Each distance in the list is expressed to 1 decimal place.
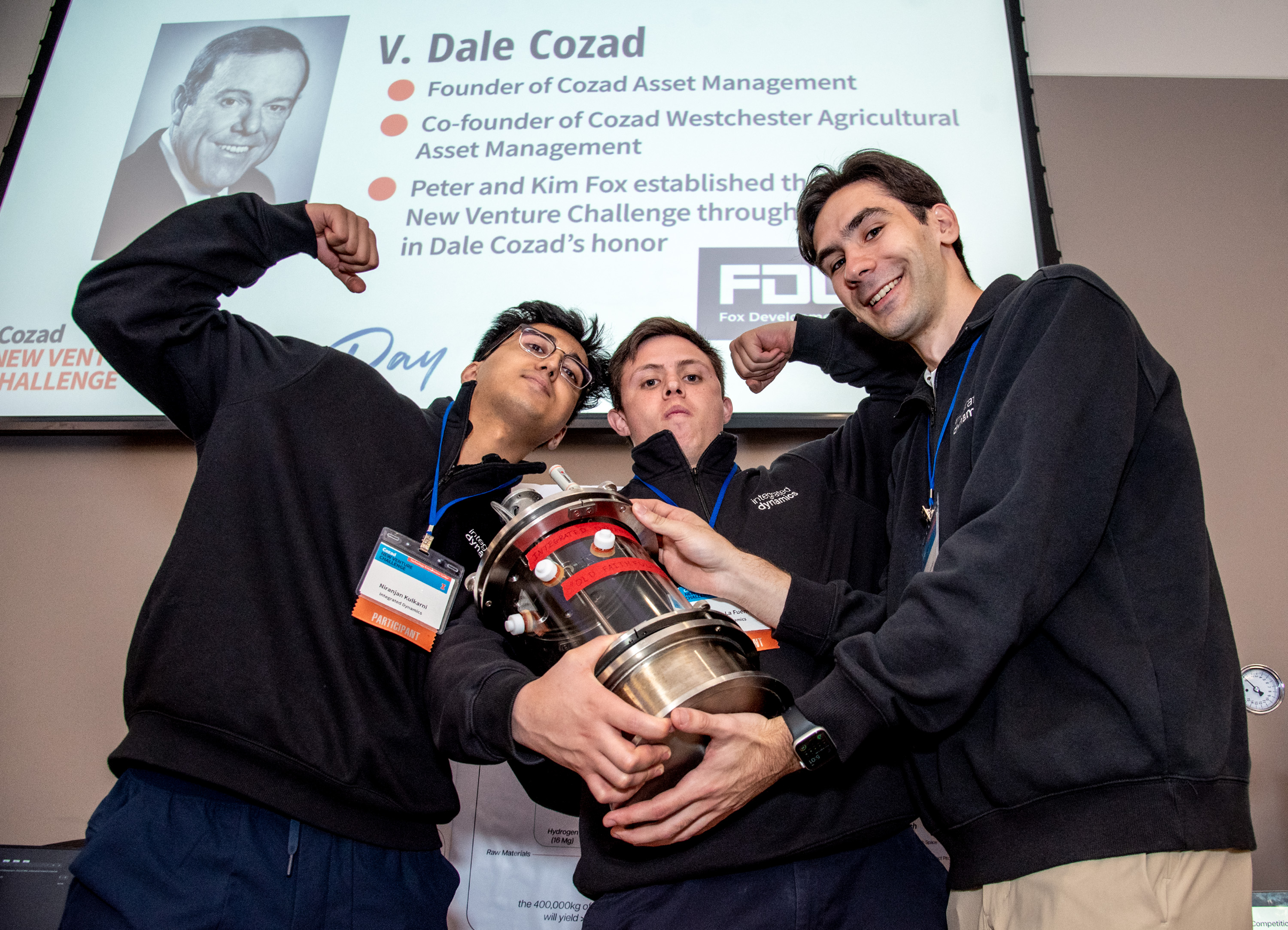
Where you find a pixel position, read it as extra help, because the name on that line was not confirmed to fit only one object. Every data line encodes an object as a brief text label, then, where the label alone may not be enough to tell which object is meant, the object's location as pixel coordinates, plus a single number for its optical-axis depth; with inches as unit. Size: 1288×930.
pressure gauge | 83.4
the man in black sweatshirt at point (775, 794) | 51.7
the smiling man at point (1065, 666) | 41.4
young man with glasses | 53.7
